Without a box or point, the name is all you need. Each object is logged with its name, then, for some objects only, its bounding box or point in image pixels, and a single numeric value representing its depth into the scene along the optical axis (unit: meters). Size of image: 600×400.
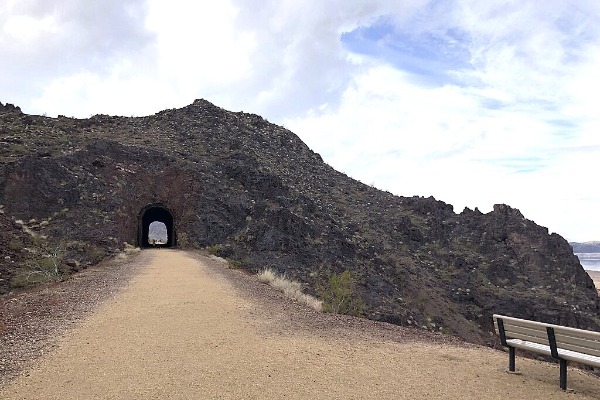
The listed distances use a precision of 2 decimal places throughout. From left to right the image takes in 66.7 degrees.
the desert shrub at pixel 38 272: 17.17
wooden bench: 6.07
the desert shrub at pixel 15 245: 22.75
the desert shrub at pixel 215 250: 30.27
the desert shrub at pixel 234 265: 22.14
